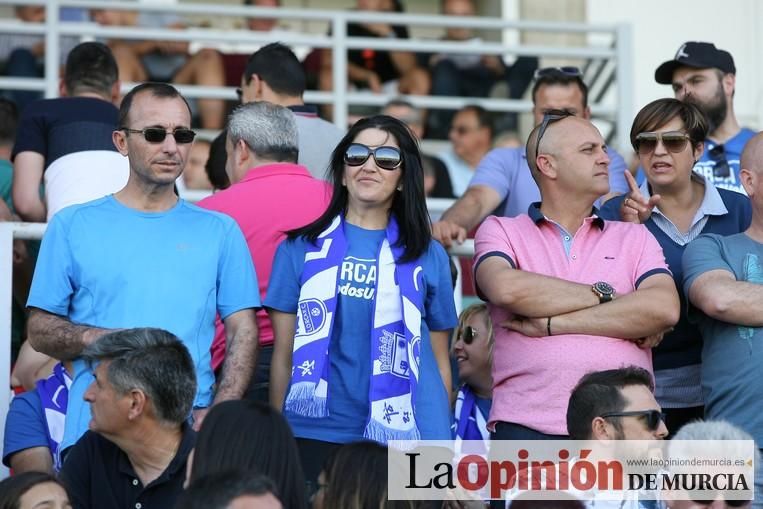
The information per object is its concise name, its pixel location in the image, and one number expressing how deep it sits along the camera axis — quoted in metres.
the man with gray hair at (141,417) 11.63
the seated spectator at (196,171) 23.03
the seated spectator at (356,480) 10.29
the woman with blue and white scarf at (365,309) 12.45
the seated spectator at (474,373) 15.30
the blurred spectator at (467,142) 24.19
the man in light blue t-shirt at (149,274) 12.55
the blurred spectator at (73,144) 15.55
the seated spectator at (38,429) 13.46
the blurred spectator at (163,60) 24.12
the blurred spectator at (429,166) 23.27
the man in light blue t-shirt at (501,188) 15.91
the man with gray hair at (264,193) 13.73
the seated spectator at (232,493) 8.85
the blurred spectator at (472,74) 25.41
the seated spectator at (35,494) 11.26
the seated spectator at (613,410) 11.70
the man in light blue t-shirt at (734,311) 12.95
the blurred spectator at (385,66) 25.41
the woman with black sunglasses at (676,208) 14.02
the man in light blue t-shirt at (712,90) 17.08
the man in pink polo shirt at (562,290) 12.81
